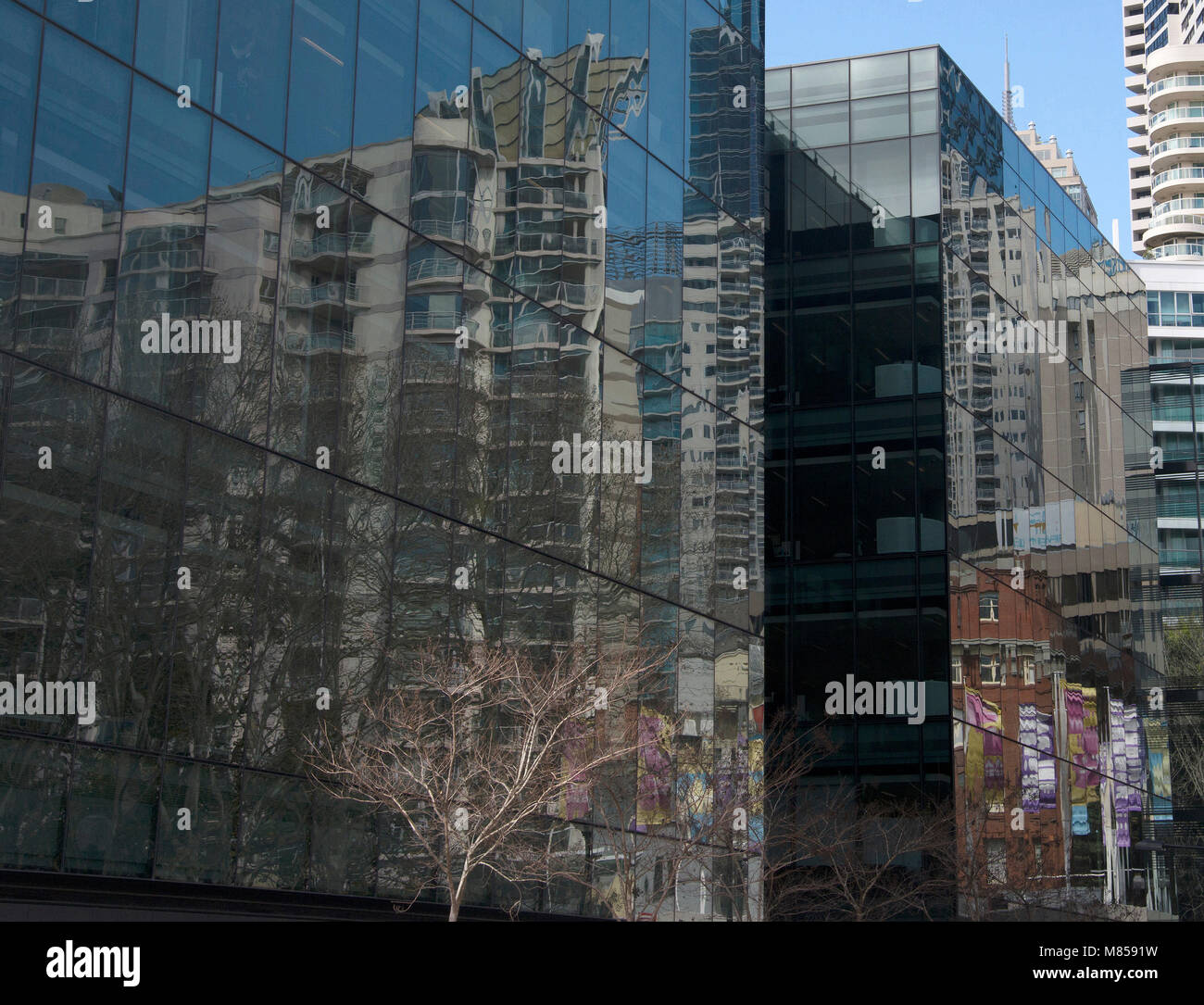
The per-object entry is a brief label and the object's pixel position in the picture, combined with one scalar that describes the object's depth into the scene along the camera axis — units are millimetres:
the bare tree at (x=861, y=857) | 44219
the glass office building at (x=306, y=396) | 22578
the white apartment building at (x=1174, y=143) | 160875
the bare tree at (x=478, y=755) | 25656
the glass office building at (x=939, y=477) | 49062
